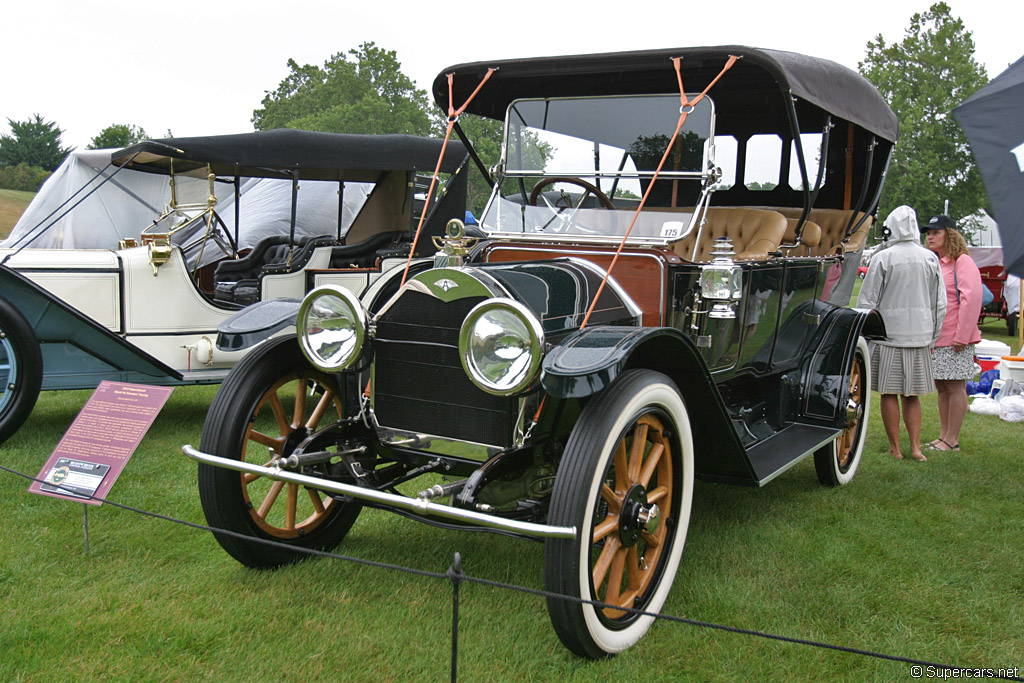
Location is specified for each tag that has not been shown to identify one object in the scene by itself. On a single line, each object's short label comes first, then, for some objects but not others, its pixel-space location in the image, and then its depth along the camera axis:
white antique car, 5.00
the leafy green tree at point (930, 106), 26.61
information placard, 3.15
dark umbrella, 2.40
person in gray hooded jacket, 4.95
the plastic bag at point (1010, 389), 6.53
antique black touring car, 2.52
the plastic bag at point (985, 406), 6.46
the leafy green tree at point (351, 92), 50.59
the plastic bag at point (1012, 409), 6.20
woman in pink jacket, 5.14
